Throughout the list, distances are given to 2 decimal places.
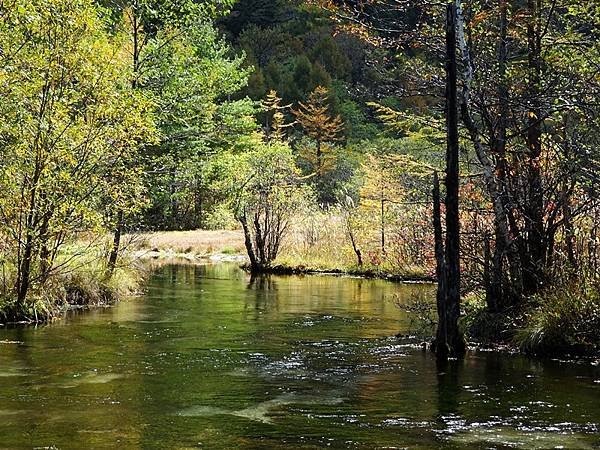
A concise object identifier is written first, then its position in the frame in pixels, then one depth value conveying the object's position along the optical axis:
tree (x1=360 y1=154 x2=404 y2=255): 30.92
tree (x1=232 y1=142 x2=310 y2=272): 31.64
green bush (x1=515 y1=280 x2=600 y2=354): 13.34
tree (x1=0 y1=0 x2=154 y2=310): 16.88
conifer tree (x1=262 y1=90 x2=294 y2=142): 57.40
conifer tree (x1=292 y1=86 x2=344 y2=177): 61.80
